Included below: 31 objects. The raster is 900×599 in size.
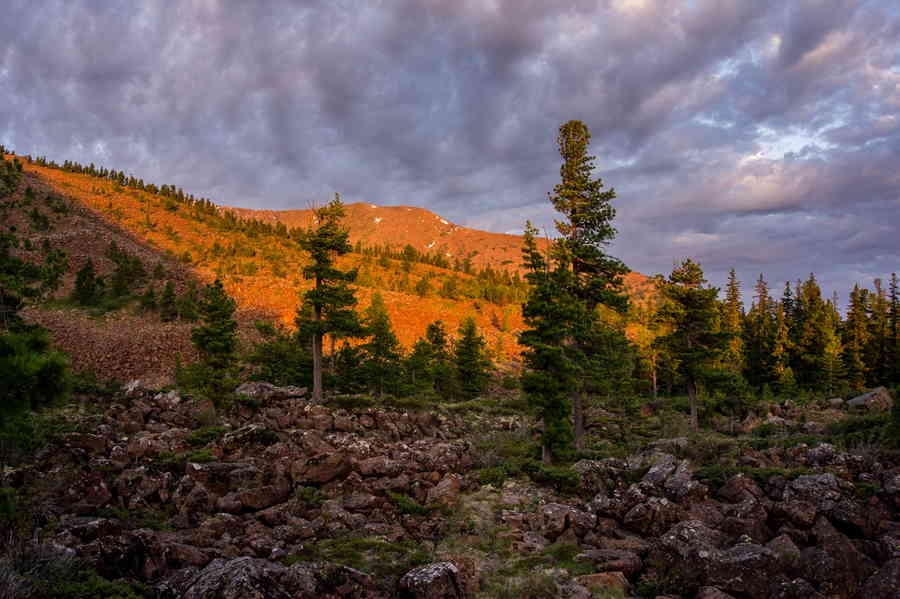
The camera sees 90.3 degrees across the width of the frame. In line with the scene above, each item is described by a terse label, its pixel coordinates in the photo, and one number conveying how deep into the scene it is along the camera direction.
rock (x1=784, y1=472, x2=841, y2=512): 12.27
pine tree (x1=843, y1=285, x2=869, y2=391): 56.00
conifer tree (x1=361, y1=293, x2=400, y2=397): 36.66
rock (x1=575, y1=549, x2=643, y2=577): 9.92
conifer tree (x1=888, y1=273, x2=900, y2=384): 56.84
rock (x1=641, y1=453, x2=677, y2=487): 14.83
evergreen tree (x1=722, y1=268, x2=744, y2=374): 53.88
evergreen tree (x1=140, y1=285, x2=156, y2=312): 52.98
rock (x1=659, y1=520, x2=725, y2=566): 9.60
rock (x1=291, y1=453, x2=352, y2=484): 15.38
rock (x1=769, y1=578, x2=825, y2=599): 7.63
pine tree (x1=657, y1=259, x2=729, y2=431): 31.34
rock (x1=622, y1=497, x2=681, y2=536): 12.10
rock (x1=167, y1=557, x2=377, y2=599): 6.98
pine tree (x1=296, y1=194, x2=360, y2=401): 29.08
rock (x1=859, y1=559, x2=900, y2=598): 7.58
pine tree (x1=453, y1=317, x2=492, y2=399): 49.20
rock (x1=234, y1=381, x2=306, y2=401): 27.69
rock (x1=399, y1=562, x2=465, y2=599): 8.40
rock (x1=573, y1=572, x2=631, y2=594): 9.04
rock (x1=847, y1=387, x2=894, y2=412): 34.44
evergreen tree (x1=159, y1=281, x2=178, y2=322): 52.81
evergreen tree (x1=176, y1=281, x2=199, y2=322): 51.44
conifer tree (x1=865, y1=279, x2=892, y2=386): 59.31
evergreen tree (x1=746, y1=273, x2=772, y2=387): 58.22
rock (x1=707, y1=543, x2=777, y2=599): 8.20
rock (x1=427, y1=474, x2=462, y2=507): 14.90
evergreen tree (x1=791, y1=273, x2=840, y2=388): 55.47
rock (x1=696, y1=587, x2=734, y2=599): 8.02
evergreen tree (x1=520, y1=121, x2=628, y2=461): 20.72
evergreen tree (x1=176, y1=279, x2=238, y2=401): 25.97
